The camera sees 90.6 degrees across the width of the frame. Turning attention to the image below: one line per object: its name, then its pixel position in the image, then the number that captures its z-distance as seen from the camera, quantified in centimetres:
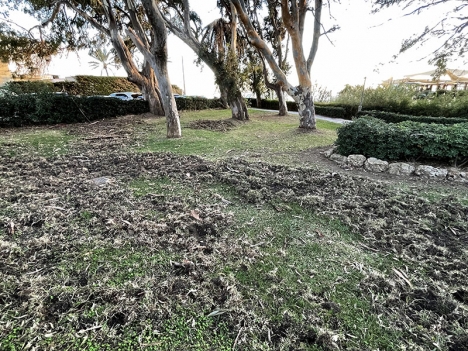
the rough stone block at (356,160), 491
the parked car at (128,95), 1968
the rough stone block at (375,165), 466
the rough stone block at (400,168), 444
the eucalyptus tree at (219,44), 946
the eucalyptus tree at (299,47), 830
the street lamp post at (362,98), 1450
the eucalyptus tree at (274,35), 1088
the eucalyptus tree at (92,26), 946
